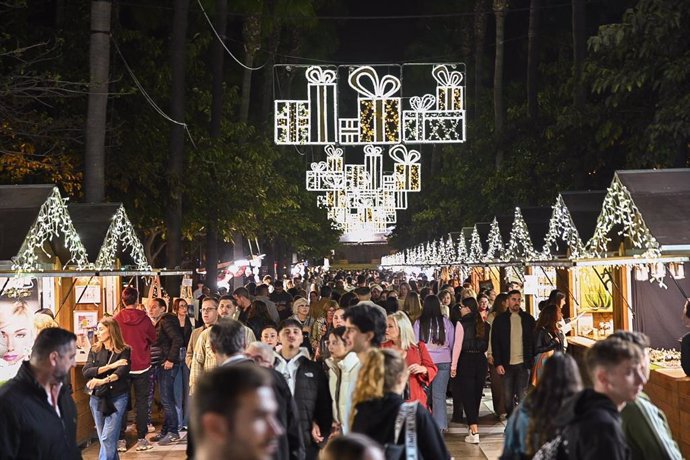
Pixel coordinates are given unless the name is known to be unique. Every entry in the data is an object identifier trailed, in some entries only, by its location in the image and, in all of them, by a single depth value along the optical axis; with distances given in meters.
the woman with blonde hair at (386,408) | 6.09
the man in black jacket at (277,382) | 6.90
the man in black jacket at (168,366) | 14.67
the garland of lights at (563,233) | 15.91
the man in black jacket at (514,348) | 14.60
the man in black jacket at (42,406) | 6.30
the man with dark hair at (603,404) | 5.01
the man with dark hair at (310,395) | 8.64
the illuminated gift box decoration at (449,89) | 24.06
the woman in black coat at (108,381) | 11.48
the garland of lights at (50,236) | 11.62
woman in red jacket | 10.54
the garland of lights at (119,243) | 15.22
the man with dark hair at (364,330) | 7.82
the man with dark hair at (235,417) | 3.13
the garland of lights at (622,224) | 11.99
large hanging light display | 22.48
